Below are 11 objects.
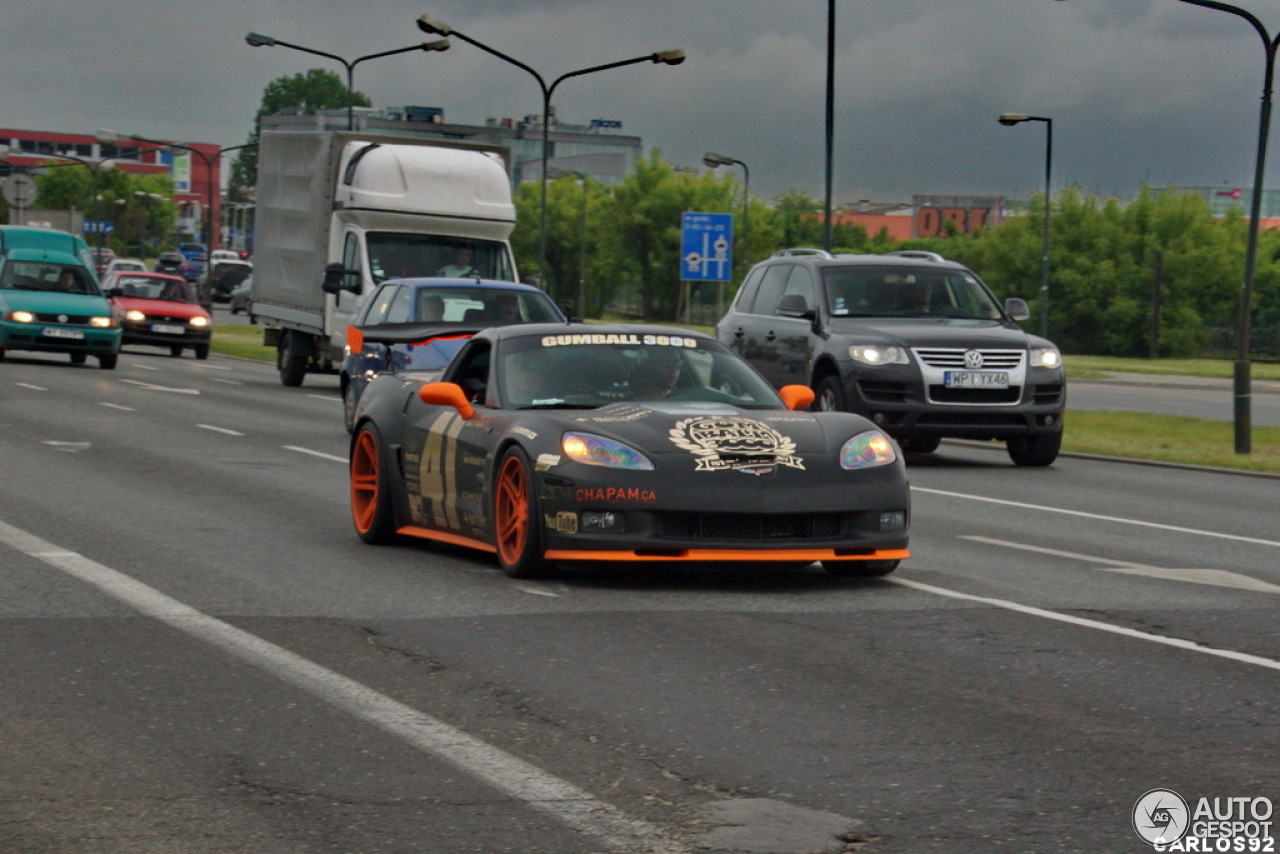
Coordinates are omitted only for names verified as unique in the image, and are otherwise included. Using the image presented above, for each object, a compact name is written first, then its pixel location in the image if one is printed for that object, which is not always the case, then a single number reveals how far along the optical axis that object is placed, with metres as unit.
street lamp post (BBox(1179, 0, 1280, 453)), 22.39
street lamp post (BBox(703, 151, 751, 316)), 78.56
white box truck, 28.02
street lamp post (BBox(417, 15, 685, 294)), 44.41
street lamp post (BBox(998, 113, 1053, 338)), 52.79
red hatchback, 44.66
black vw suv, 18.98
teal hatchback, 35.44
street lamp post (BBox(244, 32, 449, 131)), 47.97
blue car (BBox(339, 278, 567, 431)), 21.19
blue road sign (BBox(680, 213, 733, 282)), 49.69
